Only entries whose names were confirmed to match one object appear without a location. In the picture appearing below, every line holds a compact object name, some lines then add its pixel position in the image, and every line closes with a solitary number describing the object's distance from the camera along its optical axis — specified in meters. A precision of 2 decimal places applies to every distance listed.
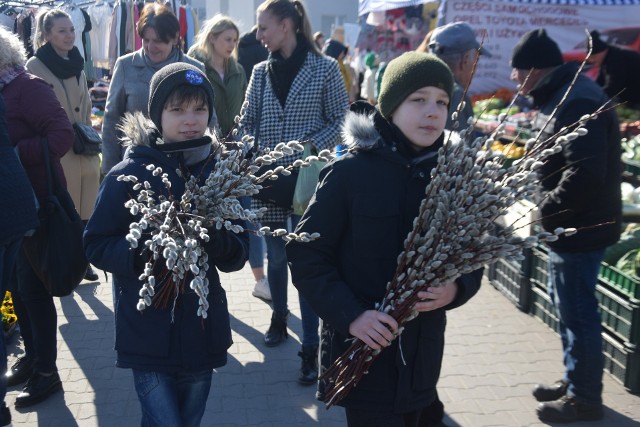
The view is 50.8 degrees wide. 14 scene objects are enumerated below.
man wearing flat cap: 3.81
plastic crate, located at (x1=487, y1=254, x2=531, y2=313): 5.17
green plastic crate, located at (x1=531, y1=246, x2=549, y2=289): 4.89
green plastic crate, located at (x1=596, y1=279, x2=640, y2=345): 3.88
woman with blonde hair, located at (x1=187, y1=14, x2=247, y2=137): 5.36
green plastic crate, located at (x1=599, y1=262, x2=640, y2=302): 3.91
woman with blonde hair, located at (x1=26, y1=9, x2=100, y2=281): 5.24
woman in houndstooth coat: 4.07
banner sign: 9.20
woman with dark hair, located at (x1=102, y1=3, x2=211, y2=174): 4.27
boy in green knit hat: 2.27
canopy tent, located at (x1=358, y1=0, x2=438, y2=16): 9.96
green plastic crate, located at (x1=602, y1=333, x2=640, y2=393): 3.92
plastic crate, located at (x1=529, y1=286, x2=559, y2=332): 4.82
